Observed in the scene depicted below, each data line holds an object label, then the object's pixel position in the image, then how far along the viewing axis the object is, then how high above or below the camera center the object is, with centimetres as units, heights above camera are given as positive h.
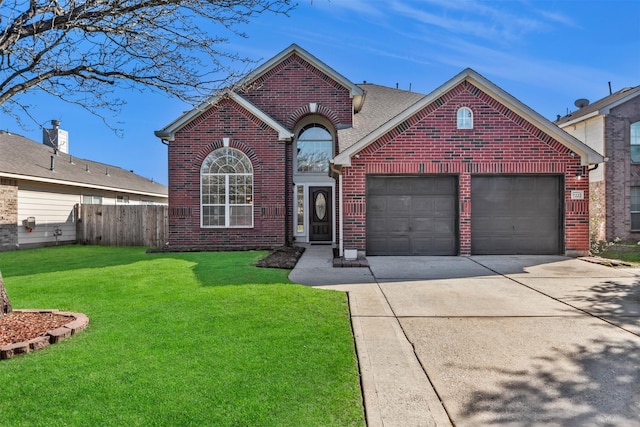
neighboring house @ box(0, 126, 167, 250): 1413 +119
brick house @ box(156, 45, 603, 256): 1076 +105
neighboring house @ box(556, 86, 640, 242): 1670 +204
